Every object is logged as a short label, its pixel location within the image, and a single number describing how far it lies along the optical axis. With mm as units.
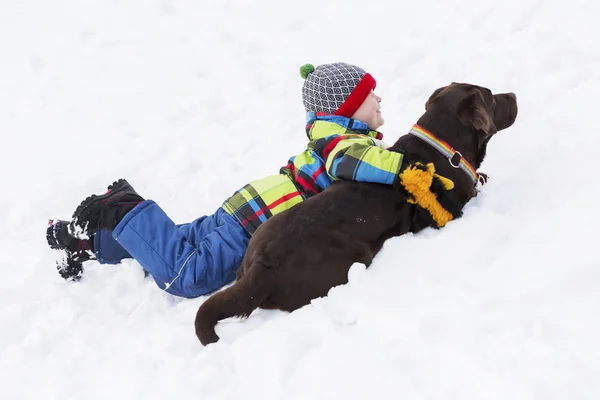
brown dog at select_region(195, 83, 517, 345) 5414
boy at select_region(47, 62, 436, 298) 6586
